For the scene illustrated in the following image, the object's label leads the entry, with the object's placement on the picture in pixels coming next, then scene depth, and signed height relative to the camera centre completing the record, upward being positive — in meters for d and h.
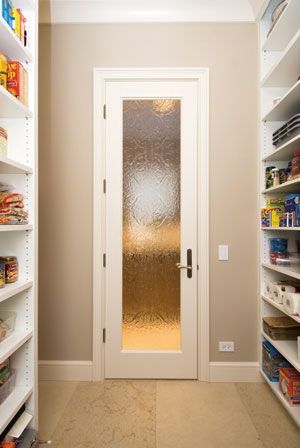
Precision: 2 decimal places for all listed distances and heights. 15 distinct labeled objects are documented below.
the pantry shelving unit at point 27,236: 1.58 -0.07
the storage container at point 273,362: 2.02 -0.99
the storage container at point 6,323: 1.46 -0.53
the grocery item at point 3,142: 1.45 +0.43
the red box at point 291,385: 1.76 -1.03
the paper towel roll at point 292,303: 1.66 -0.48
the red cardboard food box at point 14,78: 1.48 +0.77
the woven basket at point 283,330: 1.96 -0.74
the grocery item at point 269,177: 2.11 +0.36
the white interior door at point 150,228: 2.28 -0.03
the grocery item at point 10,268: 1.50 -0.24
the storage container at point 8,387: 1.45 -0.87
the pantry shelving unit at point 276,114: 1.79 +0.80
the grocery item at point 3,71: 1.41 +0.78
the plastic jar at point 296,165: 1.76 +0.37
